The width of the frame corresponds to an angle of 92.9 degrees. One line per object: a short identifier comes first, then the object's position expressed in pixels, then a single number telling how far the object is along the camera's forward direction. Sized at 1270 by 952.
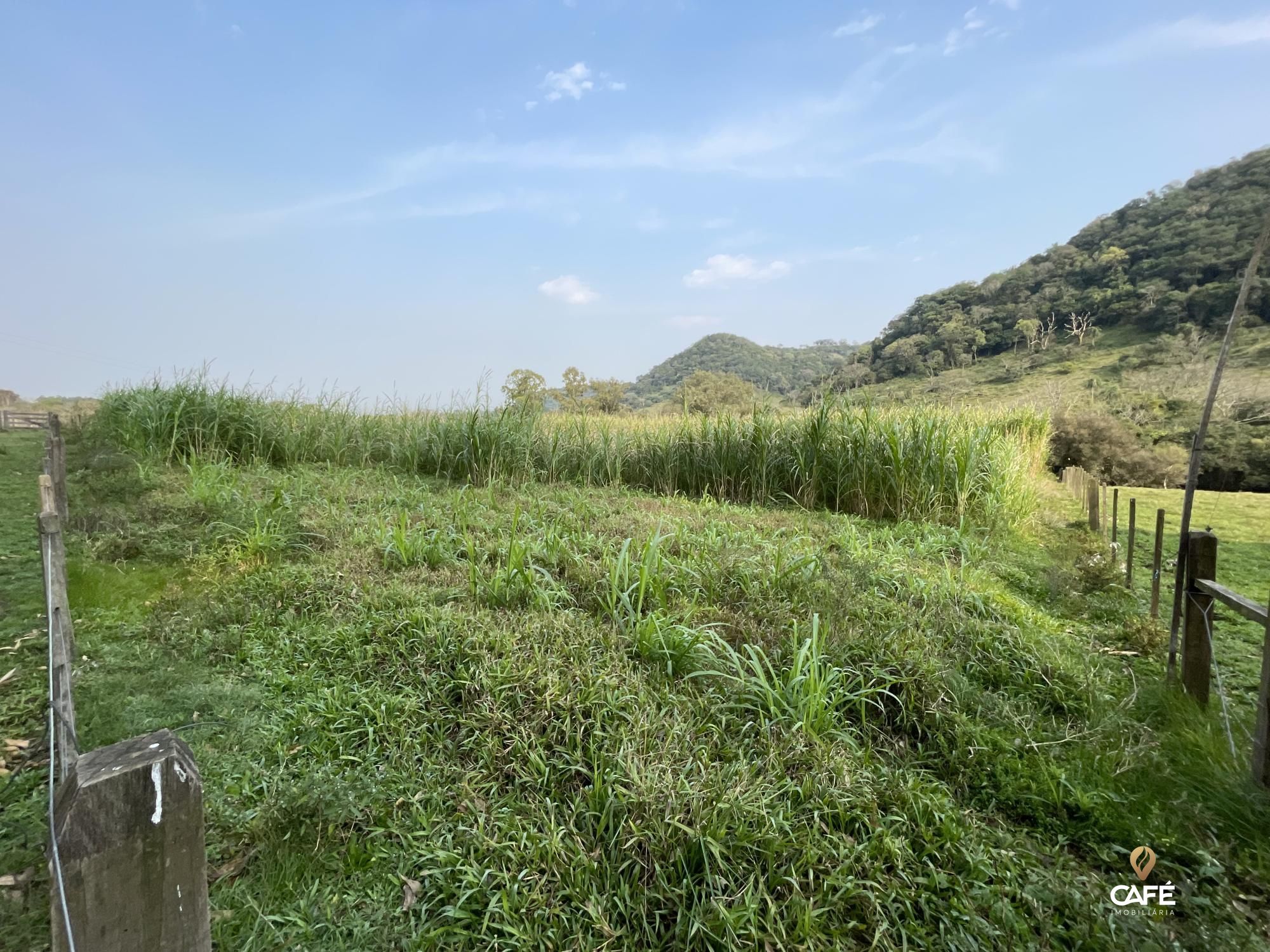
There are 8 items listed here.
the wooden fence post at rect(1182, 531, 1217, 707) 2.22
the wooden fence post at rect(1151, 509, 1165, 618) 3.08
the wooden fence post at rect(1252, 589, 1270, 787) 1.72
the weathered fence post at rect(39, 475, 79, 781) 1.32
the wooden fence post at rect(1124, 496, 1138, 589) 3.89
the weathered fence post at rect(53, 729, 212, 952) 0.67
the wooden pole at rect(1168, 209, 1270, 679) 1.80
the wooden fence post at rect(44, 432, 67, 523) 3.99
